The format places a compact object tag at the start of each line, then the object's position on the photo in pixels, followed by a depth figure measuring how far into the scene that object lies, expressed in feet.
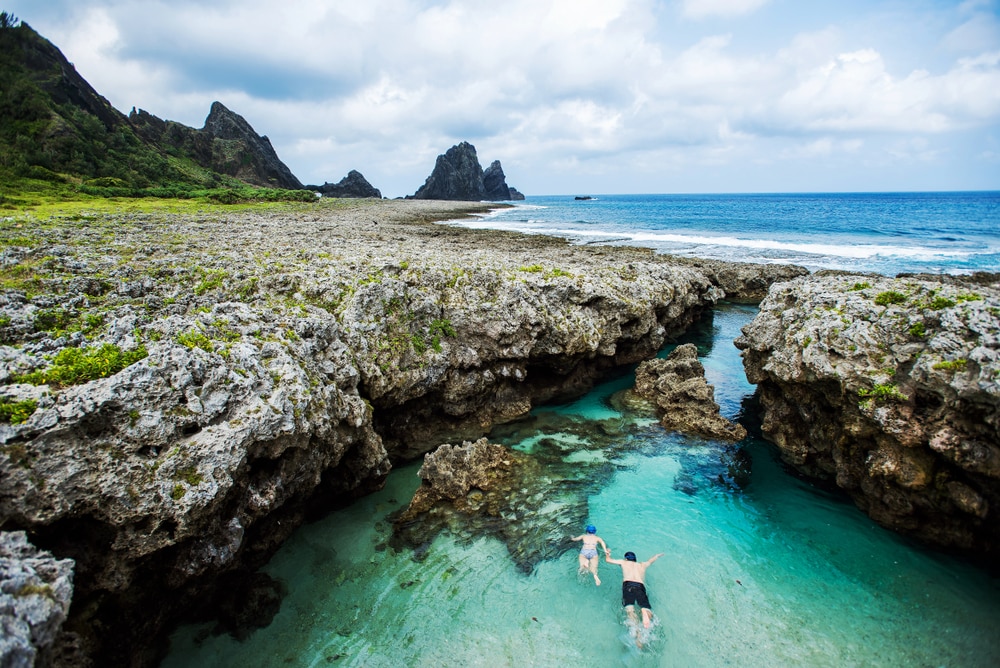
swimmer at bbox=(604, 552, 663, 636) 33.50
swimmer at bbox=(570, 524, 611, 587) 37.99
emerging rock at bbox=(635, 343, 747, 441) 58.59
